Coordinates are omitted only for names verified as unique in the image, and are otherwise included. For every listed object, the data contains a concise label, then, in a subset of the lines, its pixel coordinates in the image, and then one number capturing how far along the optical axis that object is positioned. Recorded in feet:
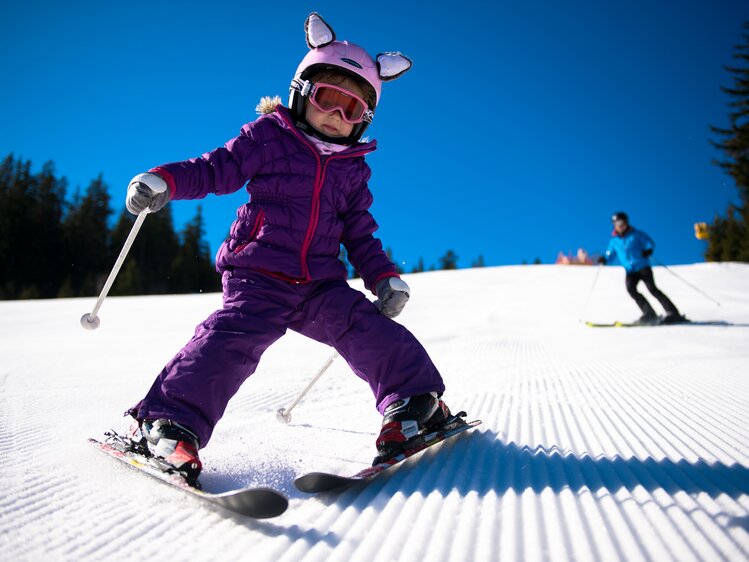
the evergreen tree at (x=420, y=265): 237.86
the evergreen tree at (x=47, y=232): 135.23
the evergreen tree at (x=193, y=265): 146.82
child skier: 5.08
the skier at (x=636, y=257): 25.39
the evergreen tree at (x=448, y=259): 222.58
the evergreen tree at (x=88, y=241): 142.82
